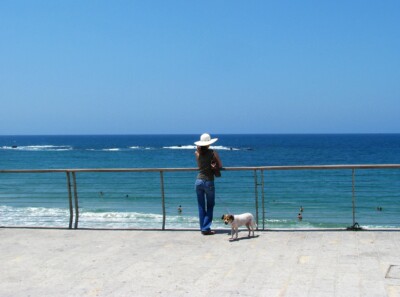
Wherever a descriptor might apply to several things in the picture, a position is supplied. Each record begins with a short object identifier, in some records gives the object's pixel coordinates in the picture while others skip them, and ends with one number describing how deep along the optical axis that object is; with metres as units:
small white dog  8.50
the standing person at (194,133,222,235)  9.11
